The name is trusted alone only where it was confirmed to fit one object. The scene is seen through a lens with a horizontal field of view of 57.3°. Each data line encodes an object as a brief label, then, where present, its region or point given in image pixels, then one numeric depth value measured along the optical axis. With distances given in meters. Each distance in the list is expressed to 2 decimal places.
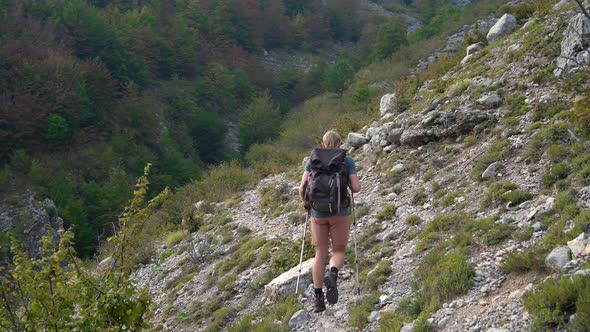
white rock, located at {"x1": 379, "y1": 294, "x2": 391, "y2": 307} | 6.44
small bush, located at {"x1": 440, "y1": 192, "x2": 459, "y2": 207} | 8.59
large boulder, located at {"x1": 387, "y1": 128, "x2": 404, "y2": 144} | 12.53
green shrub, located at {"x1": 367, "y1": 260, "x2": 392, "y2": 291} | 7.01
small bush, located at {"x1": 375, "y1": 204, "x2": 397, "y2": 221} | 9.34
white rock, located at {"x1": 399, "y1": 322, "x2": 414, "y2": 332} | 5.38
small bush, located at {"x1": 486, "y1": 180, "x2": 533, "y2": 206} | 7.37
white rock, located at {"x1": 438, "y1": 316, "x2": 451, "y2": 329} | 5.25
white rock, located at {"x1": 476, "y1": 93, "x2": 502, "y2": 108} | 11.11
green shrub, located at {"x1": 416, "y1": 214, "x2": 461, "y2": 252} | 7.46
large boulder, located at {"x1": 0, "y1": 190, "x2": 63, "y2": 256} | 22.30
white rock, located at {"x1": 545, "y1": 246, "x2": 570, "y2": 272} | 5.09
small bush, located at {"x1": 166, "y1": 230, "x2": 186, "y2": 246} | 14.23
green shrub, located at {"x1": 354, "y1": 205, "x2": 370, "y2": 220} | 9.98
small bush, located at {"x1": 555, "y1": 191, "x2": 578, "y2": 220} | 6.13
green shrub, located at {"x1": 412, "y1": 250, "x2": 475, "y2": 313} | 5.71
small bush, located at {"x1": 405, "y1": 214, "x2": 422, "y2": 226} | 8.57
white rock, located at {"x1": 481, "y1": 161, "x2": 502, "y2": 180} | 8.77
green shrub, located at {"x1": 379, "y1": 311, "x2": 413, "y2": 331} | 5.57
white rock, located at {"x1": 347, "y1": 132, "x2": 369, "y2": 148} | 14.24
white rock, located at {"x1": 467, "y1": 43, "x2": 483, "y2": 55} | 16.48
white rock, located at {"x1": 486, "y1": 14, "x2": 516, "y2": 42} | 16.38
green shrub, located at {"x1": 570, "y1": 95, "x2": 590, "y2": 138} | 4.69
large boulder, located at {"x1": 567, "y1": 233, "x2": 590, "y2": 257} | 5.09
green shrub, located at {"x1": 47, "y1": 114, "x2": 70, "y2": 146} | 29.52
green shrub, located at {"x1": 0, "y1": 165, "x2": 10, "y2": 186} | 25.28
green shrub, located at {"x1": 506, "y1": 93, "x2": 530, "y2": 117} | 10.26
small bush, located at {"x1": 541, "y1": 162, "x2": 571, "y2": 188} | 7.40
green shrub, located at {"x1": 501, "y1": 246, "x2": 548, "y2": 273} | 5.35
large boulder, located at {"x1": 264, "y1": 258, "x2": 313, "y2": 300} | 7.73
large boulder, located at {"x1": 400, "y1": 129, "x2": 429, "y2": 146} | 11.66
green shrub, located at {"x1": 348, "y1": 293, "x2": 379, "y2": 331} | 6.11
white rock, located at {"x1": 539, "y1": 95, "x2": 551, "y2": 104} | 9.95
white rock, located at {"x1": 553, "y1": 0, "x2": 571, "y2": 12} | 14.55
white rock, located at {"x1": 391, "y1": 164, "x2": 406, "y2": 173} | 11.14
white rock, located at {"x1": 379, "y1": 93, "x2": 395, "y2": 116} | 16.17
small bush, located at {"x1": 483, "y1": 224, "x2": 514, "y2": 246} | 6.54
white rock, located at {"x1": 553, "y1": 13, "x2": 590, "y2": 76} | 9.87
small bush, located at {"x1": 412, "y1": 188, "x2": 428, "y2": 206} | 9.31
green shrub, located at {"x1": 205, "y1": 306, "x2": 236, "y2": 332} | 8.05
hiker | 6.03
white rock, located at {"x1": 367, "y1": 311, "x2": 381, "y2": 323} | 6.10
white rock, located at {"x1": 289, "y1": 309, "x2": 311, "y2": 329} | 6.78
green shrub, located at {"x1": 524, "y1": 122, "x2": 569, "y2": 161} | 8.39
